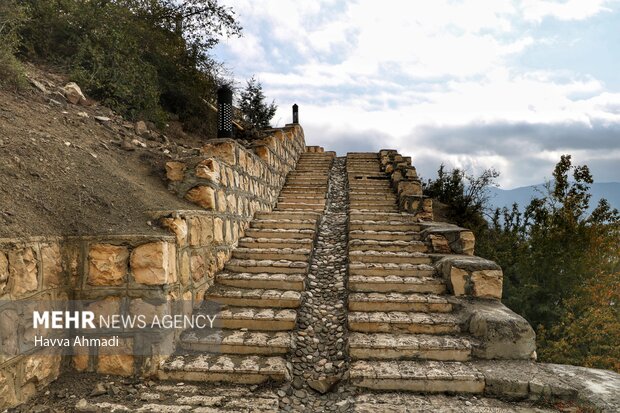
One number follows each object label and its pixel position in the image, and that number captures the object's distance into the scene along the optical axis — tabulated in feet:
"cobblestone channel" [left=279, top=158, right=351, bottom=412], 8.66
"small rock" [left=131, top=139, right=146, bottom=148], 14.27
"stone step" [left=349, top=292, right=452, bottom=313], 11.87
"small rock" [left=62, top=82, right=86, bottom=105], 14.32
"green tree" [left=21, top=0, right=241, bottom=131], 17.29
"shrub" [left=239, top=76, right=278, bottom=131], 44.42
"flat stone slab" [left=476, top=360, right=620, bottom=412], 8.39
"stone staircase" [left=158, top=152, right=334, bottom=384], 9.11
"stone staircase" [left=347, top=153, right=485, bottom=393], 8.95
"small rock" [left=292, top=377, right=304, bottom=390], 9.06
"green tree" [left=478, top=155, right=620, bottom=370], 29.07
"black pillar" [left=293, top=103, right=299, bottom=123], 48.03
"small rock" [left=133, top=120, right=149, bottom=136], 15.58
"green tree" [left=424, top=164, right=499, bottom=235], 45.88
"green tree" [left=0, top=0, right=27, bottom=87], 12.28
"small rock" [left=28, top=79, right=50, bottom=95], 13.44
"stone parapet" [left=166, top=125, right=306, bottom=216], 12.97
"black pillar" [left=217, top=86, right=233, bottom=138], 17.40
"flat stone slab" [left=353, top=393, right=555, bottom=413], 8.11
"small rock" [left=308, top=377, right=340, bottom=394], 8.93
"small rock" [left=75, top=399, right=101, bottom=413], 7.51
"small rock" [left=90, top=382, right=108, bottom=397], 8.09
